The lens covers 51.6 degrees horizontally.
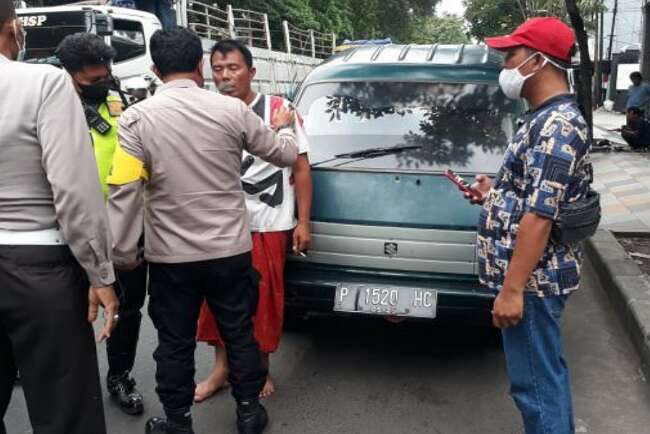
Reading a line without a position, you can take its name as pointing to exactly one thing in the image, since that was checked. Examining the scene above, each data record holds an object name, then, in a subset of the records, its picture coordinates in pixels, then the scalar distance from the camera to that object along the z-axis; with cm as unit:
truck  1070
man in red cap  221
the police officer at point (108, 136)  304
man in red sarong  328
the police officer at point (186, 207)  266
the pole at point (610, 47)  3064
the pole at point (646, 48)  1745
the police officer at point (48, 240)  199
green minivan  345
